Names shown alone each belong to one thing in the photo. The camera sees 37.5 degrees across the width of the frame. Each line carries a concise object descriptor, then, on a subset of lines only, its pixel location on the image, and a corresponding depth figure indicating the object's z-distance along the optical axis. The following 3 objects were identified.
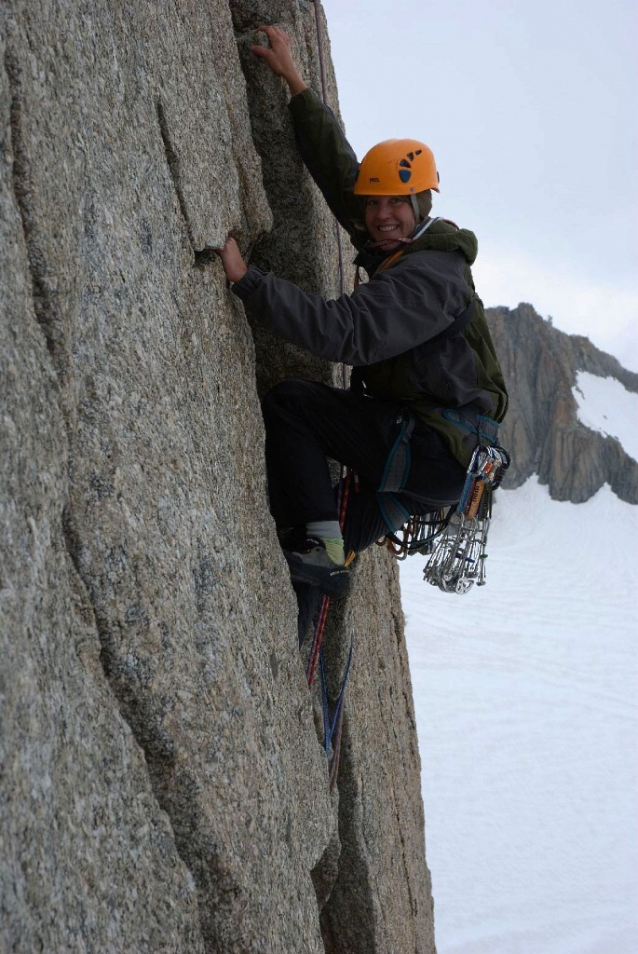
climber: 5.18
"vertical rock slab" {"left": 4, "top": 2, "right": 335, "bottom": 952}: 3.05
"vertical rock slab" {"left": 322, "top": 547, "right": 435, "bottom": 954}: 6.70
